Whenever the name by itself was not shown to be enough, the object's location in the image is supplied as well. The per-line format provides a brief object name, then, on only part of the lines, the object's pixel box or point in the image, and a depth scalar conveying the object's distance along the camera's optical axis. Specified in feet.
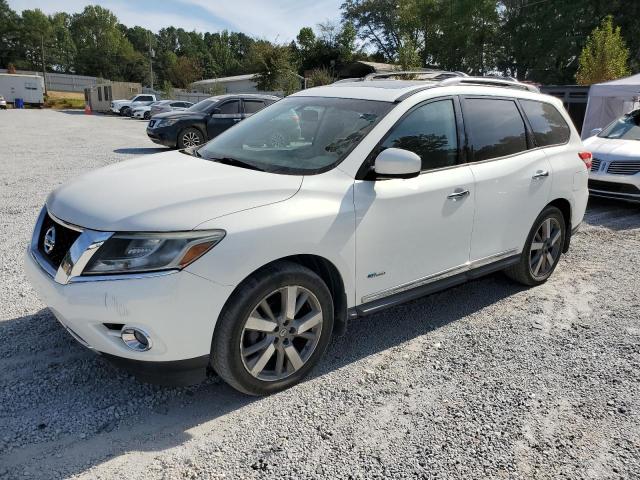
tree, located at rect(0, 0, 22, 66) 312.09
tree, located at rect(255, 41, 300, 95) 121.08
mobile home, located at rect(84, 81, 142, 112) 146.82
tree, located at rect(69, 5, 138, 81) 312.50
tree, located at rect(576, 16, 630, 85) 71.20
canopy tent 43.80
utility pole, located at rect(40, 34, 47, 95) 241.70
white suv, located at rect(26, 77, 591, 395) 8.14
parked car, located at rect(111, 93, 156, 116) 126.00
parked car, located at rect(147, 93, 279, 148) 43.73
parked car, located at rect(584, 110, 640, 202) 25.26
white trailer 155.63
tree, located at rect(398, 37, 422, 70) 82.30
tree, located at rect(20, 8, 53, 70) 313.73
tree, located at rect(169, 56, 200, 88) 249.96
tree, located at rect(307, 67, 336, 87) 111.09
